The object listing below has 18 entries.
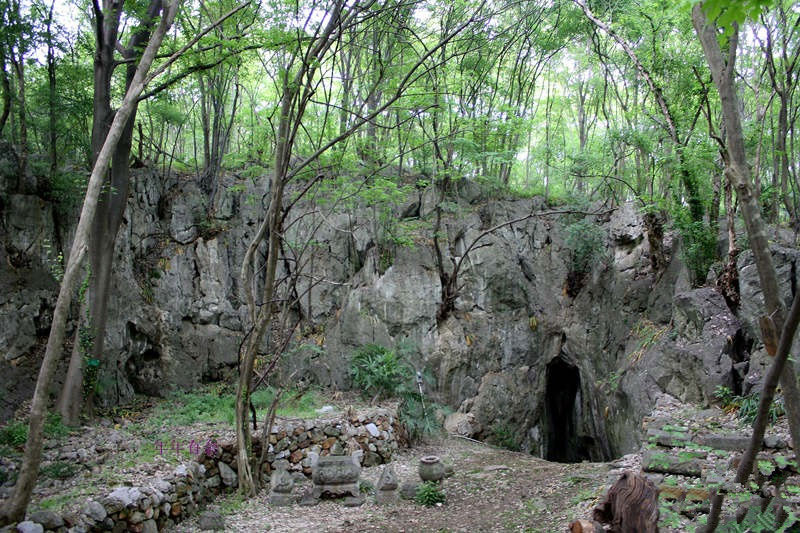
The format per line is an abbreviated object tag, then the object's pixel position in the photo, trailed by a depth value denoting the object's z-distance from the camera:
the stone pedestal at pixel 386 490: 6.55
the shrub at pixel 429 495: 6.45
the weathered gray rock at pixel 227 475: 6.96
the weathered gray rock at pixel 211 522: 5.59
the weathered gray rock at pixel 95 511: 4.68
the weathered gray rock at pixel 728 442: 5.24
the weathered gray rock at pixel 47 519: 4.30
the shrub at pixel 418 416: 9.48
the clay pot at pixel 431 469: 6.92
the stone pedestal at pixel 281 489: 6.52
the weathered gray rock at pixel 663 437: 5.45
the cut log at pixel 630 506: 3.49
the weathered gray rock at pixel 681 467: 5.12
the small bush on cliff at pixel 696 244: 8.77
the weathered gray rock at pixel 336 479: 6.69
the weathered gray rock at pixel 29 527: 4.16
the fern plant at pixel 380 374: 9.98
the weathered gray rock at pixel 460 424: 10.50
